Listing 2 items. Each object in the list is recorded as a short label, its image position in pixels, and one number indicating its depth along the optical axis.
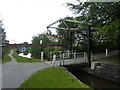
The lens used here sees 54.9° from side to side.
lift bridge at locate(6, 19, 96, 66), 8.55
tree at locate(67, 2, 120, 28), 5.59
